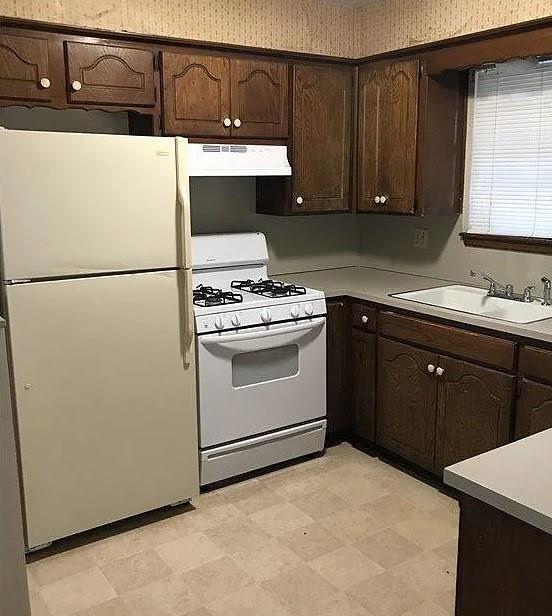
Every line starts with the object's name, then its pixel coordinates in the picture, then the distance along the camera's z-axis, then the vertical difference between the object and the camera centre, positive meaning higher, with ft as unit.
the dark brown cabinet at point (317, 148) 11.37 +0.71
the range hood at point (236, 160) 10.33 +0.48
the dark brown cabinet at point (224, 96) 10.03 +1.48
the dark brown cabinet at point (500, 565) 3.93 -2.34
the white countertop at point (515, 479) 3.80 -1.80
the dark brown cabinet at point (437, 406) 9.19 -3.26
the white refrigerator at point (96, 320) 7.95 -1.67
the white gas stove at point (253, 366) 9.87 -2.76
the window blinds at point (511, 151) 10.34 +0.60
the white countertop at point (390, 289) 8.75 -1.72
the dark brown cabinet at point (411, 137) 10.95 +0.88
